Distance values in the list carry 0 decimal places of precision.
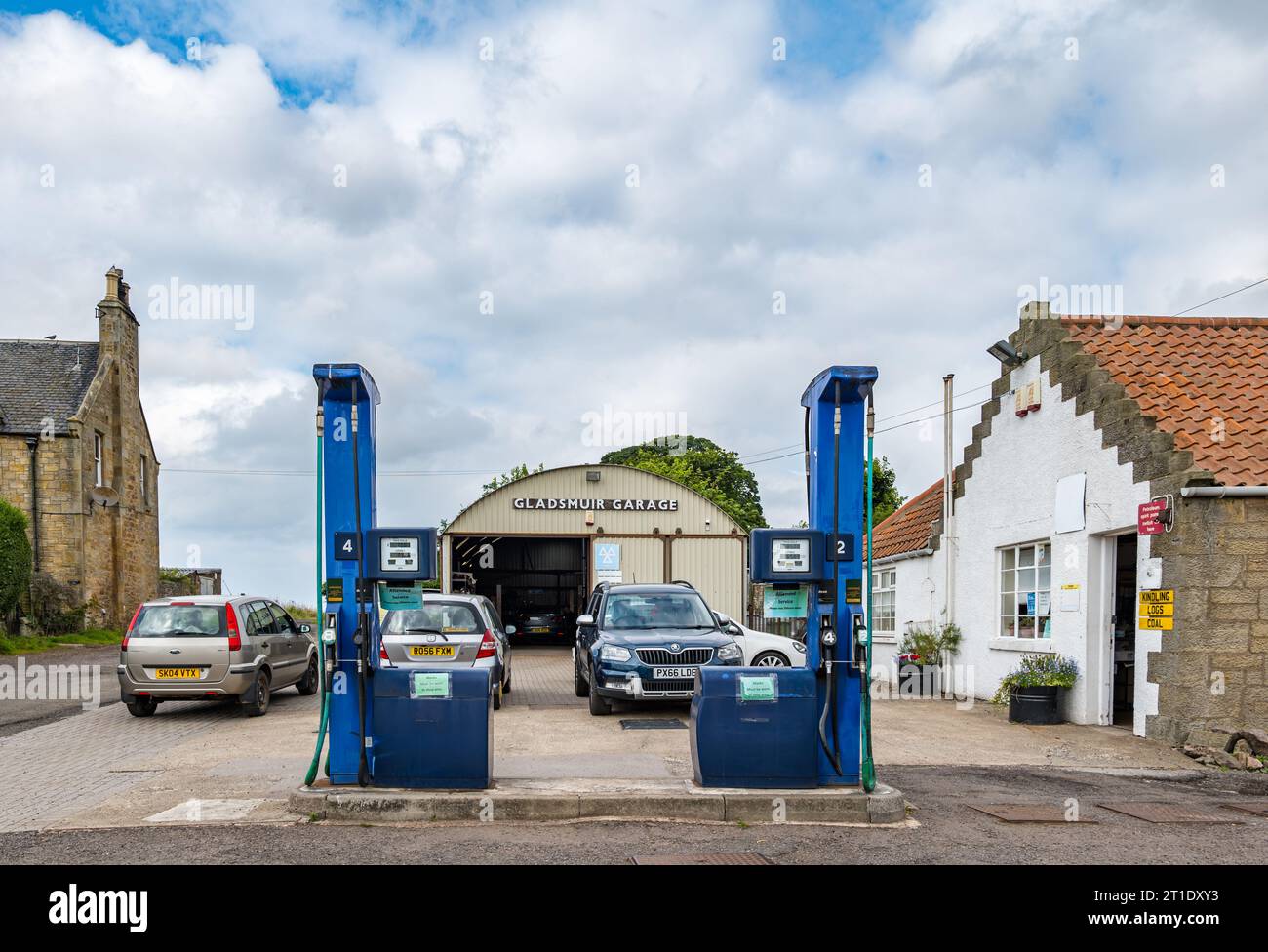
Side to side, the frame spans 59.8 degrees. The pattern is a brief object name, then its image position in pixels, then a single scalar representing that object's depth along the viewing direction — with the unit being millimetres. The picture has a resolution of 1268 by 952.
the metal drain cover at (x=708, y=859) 6496
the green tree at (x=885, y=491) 40312
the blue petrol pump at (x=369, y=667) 8102
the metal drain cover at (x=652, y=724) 12984
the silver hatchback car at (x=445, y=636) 14266
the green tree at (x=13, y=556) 27094
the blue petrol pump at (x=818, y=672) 8242
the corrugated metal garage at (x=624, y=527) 29859
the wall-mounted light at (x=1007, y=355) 15625
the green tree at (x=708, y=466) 61469
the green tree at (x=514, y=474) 60103
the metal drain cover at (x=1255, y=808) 8555
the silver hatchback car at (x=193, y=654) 13789
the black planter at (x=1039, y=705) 13688
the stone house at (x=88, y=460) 32312
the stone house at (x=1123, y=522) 11367
